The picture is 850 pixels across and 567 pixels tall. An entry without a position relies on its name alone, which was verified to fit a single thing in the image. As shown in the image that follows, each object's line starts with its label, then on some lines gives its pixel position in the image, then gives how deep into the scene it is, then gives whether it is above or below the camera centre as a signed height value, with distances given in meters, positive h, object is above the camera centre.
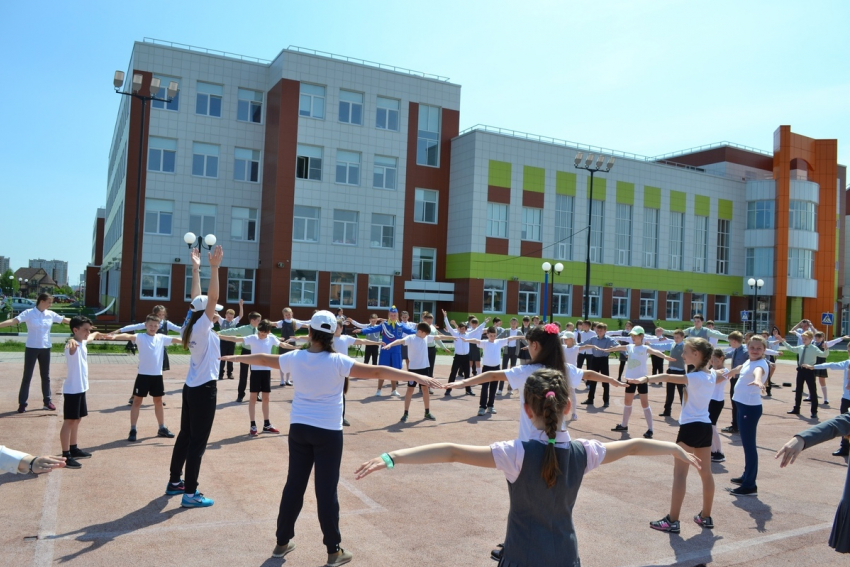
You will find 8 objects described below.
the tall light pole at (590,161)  33.53 +7.47
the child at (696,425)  6.61 -1.34
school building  37.75 +5.67
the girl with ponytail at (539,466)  3.29 -0.92
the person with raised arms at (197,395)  6.68 -1.24
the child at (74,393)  8.25 -1.58
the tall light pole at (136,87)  26.52 +8.34
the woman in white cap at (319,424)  5.31 -1.17
